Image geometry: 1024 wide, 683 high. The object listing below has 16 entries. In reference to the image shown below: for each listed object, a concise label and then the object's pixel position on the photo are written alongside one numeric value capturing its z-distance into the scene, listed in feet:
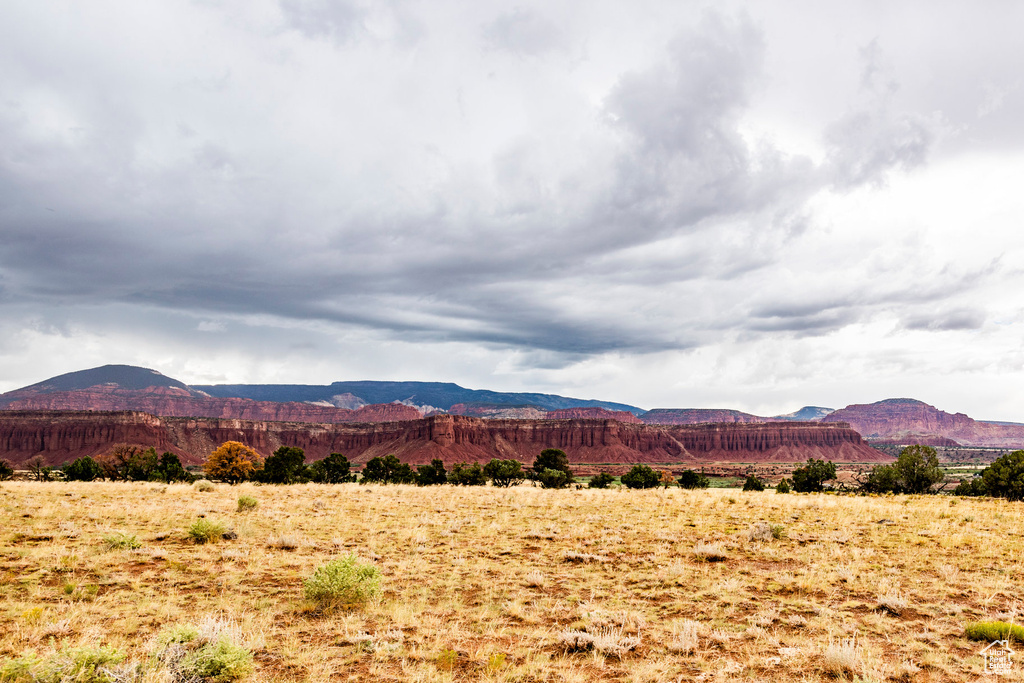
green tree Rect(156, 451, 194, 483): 157.99
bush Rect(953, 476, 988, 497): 116.88
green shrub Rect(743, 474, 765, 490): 188.33
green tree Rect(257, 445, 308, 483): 160.66
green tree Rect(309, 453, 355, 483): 200.20
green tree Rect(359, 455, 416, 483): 197.36
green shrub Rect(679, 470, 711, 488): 237.86
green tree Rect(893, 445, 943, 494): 141.18
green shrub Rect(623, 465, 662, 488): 208.03
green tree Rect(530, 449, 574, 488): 148.87
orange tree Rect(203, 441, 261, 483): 158.49
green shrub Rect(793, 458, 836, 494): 198.70
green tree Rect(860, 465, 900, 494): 156.14
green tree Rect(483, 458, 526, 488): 166.94
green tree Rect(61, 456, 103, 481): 180.45
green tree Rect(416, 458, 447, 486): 180.04
